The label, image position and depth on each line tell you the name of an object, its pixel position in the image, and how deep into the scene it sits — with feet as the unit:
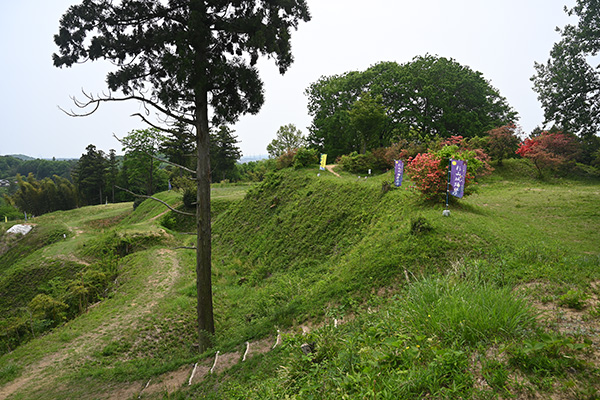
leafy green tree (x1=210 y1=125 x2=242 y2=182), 141.22
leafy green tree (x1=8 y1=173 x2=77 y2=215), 153.48
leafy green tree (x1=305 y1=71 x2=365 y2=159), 88.58
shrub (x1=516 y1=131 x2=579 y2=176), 55.67
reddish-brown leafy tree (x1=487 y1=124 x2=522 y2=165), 62.95
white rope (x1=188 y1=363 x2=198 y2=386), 16.04
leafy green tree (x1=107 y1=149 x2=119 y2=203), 158.41
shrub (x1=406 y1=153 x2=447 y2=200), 27.25
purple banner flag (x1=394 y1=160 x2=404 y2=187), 35.81
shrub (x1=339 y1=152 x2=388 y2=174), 63.10
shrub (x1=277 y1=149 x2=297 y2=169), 66.03
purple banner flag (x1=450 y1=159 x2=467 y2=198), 24.97
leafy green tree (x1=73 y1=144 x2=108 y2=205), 151.23
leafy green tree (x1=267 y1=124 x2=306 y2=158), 150.10
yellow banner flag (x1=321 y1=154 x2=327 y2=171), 55.26
